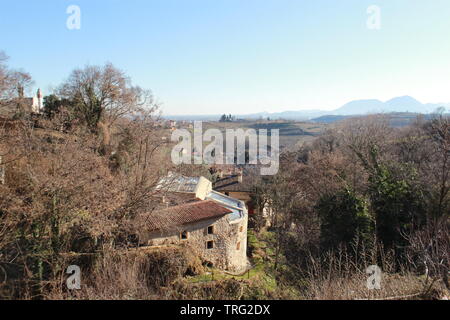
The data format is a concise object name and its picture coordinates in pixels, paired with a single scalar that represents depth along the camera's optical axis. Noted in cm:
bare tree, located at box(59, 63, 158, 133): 2582
